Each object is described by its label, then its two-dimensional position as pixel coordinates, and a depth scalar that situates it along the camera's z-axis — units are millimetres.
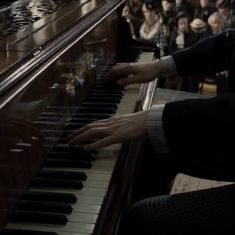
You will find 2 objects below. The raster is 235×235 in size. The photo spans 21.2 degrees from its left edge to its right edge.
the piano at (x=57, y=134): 1107
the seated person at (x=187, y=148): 1154
